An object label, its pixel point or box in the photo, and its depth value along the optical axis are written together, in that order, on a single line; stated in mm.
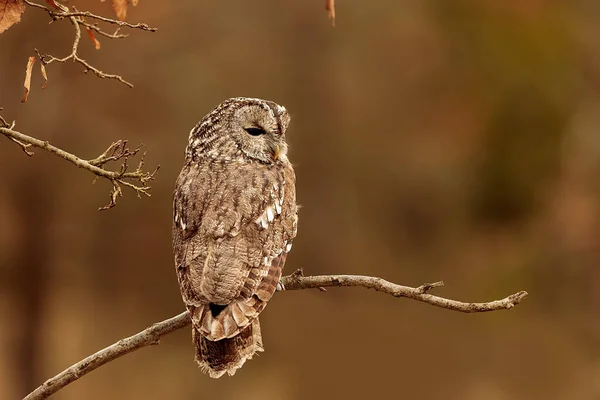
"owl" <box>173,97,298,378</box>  9500
